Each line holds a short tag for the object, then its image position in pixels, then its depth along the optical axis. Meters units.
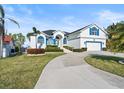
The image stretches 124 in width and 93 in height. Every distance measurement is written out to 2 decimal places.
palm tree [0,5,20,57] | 11.76
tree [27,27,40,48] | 17.11
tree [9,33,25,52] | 27.63
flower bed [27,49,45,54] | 11.12
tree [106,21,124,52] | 7.46
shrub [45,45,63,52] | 14.32
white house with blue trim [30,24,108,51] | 16.30
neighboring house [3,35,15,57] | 12.37
